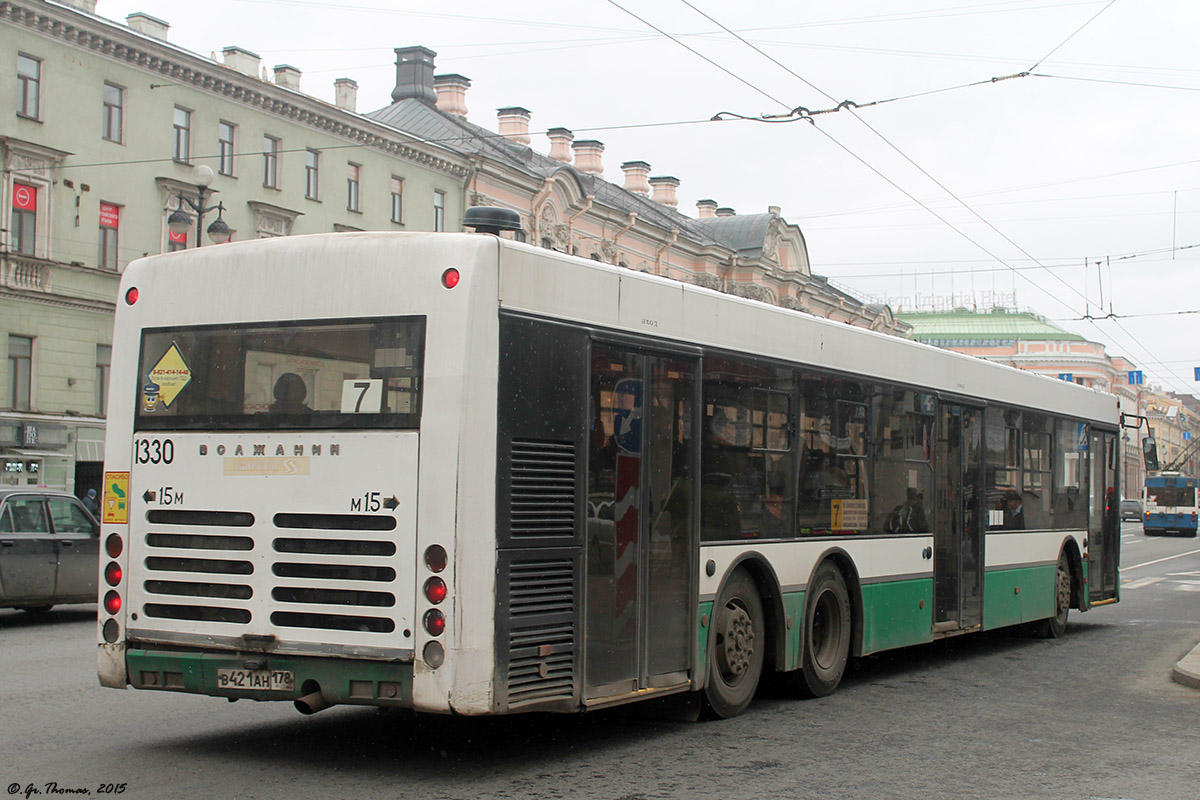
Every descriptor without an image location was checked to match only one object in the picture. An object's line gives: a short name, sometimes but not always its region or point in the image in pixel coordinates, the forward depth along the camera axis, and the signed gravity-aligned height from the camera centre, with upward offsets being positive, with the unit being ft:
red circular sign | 105.50 +20.99
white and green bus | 23.36 +0.02
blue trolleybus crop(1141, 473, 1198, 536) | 215.10 -1.85
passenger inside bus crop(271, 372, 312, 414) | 24.56 +1.48
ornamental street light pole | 72.92 +13.78
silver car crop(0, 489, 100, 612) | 49.55 -2.63
